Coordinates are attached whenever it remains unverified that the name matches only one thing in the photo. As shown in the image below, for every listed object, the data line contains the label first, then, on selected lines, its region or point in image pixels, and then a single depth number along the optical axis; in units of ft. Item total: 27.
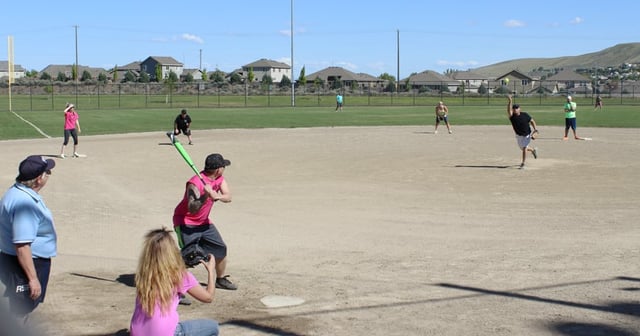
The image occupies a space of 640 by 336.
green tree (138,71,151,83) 496.15
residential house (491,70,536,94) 577.43
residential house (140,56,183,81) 579.15
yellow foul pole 162.20
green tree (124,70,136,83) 508.94
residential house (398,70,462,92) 515.05
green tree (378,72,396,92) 595.47
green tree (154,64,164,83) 459.24
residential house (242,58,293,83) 590.14
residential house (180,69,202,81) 604.08
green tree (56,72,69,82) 481.87
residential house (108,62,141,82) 591.78
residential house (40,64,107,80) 600.39
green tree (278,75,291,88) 426.26
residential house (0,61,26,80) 606.14
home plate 27.91
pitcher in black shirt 68.96
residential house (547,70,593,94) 577.43
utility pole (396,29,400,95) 397.80
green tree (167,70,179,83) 443.94
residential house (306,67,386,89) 526.98
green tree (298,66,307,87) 464.73
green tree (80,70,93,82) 504.72
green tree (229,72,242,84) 462.15
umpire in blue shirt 20.17
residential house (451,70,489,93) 610.65
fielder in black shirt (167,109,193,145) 96.32
